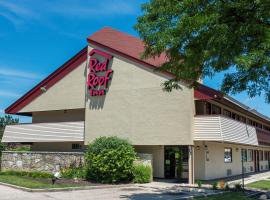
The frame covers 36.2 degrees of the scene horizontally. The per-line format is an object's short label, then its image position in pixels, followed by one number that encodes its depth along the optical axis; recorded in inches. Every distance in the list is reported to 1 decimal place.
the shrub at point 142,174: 1007.6
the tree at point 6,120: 3363.7
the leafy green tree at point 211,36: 507.6
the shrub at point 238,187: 874.3
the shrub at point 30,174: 1035.3
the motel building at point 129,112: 1044.5
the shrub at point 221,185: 906.9
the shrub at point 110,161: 974.4
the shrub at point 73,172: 1050.1
